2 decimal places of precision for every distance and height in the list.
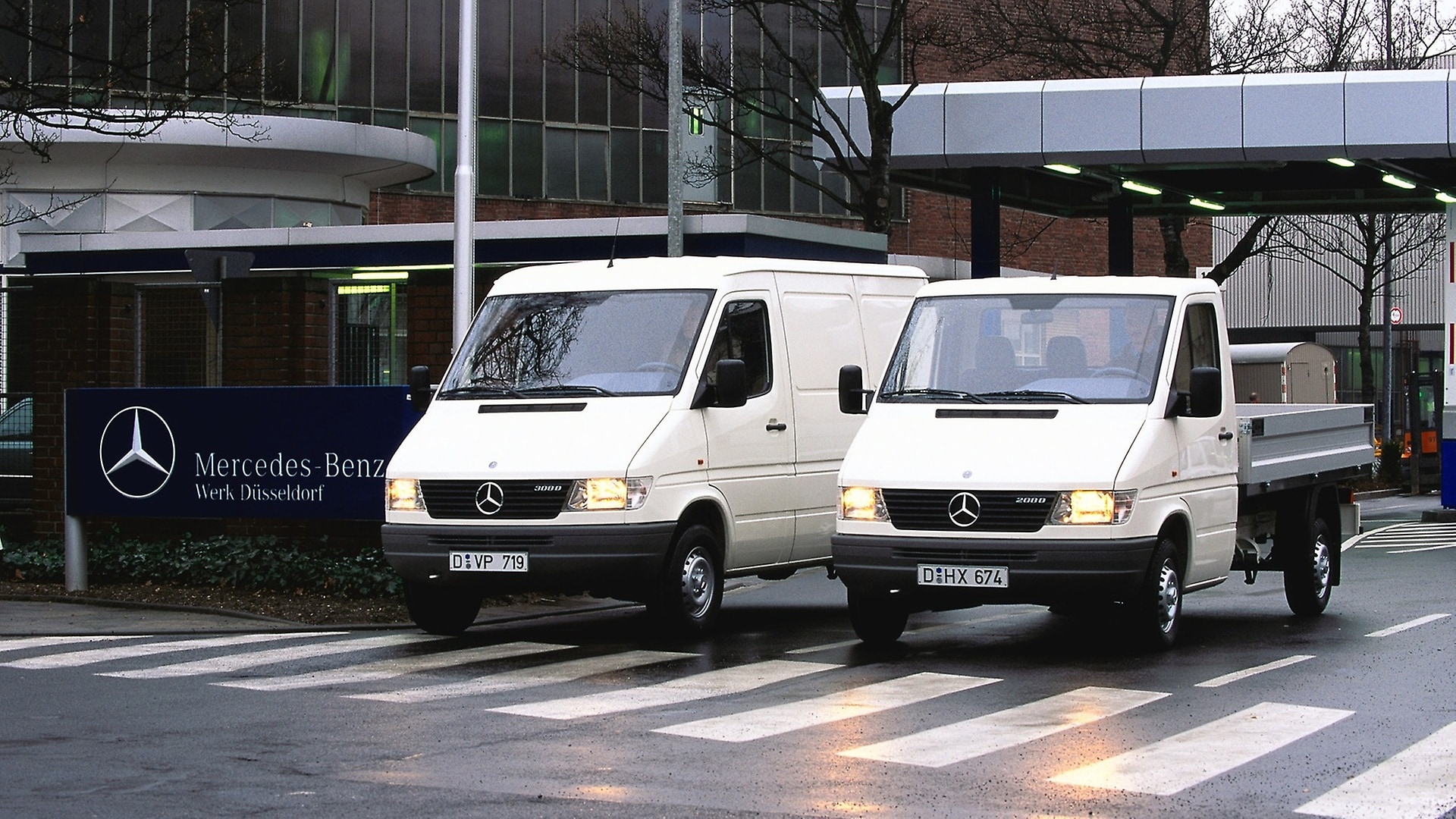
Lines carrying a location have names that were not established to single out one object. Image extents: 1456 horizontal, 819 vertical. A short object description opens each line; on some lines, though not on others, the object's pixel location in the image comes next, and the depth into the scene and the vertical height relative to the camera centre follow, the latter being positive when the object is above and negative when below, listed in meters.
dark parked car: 18.31 -0.26
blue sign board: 15.55 -0.19
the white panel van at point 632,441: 12.43 -0.09
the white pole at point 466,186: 18.00 +2.20
